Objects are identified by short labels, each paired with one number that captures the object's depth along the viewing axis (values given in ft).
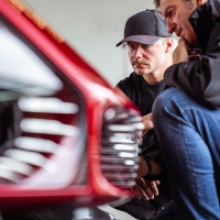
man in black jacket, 8.19
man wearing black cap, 10.43
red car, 5.49
